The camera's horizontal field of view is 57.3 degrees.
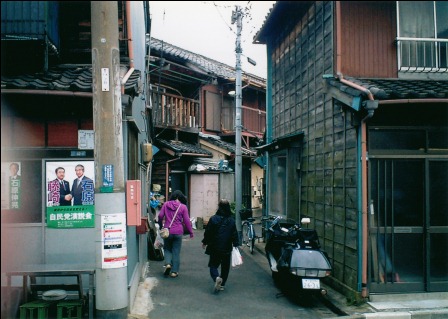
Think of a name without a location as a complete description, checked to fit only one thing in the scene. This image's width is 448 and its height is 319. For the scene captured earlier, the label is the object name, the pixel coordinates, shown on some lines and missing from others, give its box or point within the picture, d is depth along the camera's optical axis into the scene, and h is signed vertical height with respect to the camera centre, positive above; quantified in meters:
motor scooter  8.00 -1.81
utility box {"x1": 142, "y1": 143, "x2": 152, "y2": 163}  11.93 +0.60
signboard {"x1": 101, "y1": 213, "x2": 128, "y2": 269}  5.21 -0.86
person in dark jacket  9.22 -1.56
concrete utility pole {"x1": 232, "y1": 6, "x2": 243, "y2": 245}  15.80 +1.36
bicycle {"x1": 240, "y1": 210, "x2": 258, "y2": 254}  14.56 -2.25
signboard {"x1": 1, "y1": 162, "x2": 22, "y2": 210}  7.14 -0.20
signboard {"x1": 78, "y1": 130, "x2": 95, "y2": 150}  7.38 +0.60
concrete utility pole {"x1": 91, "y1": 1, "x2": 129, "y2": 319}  5.17 +0.43
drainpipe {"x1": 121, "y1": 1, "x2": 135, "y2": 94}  6.80 +2.41
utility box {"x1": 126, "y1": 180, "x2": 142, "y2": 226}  6.29 -0.51
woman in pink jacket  10.51 -1.38
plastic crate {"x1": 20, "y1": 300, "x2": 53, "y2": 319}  6.39 -2.14
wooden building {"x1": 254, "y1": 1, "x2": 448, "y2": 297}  8.27 +0.57
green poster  7.29 -0.76
